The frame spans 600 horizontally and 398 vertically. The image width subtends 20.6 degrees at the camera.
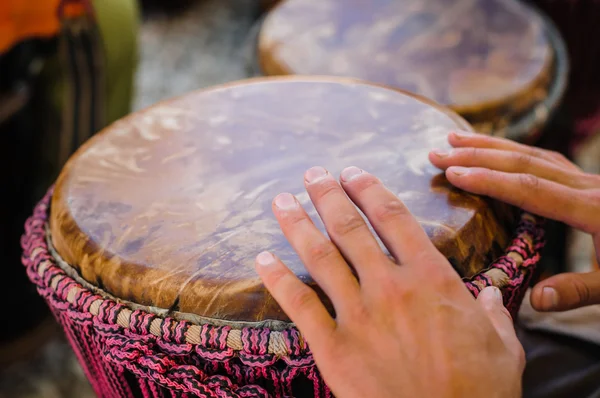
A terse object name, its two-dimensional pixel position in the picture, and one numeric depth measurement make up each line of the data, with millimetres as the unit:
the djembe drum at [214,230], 927
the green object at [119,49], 1601
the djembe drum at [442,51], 1163
